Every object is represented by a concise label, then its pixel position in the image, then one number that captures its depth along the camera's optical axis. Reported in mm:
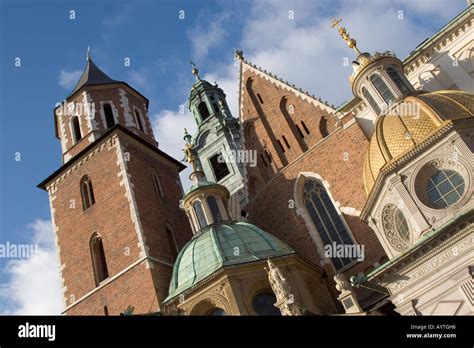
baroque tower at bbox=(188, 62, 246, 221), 30297
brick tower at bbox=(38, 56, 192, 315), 18688
